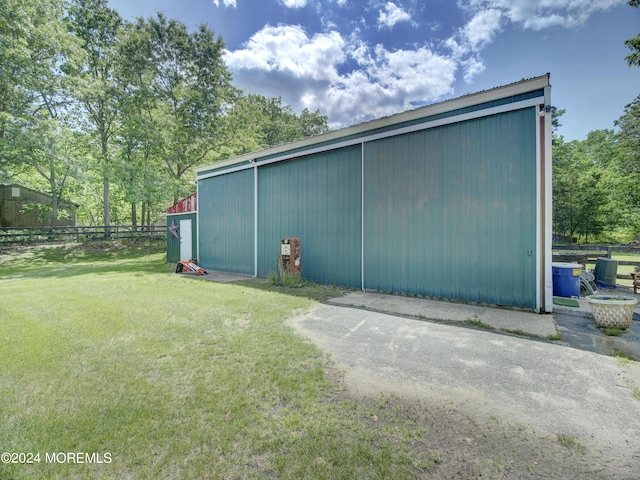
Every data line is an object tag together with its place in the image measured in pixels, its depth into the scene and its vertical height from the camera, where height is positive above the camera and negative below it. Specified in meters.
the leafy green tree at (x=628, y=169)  15.26 +3.99
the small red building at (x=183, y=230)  10.98 +0.43
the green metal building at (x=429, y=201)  4.61 +0.80
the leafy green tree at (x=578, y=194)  19.44 +3.11
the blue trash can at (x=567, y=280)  5.38 -0.76
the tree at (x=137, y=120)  16.45 +6.98
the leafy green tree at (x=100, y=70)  15.67 +9.87
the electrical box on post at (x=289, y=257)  7.18 -0.42
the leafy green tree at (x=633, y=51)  6.71 +4.55
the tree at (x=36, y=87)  12.85 +7.46
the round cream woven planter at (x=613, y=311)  3.64 -0.92
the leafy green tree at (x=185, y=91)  17.61 +9.54
